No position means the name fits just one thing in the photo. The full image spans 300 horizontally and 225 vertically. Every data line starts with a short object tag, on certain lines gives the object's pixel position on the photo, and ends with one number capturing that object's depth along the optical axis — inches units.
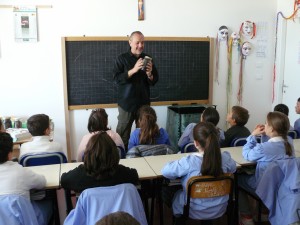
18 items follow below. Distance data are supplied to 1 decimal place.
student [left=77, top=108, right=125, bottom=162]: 101.6
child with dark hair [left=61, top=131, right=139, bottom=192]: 63.9
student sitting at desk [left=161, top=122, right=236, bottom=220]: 73.7
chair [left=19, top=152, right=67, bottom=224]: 88.5
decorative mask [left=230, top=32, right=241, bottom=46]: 183.9
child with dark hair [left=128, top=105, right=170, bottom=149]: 100.0
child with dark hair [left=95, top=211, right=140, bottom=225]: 32.7
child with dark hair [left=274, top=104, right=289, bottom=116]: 128.5
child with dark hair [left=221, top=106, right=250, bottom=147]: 115.1
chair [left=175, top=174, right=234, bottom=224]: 73.1
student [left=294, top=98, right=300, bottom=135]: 128.4
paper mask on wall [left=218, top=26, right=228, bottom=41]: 180.1
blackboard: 163.0
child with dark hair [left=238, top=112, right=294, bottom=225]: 87.0
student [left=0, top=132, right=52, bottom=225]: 64.6
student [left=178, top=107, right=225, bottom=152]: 109.8
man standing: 133.7
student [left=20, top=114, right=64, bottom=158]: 92.7
